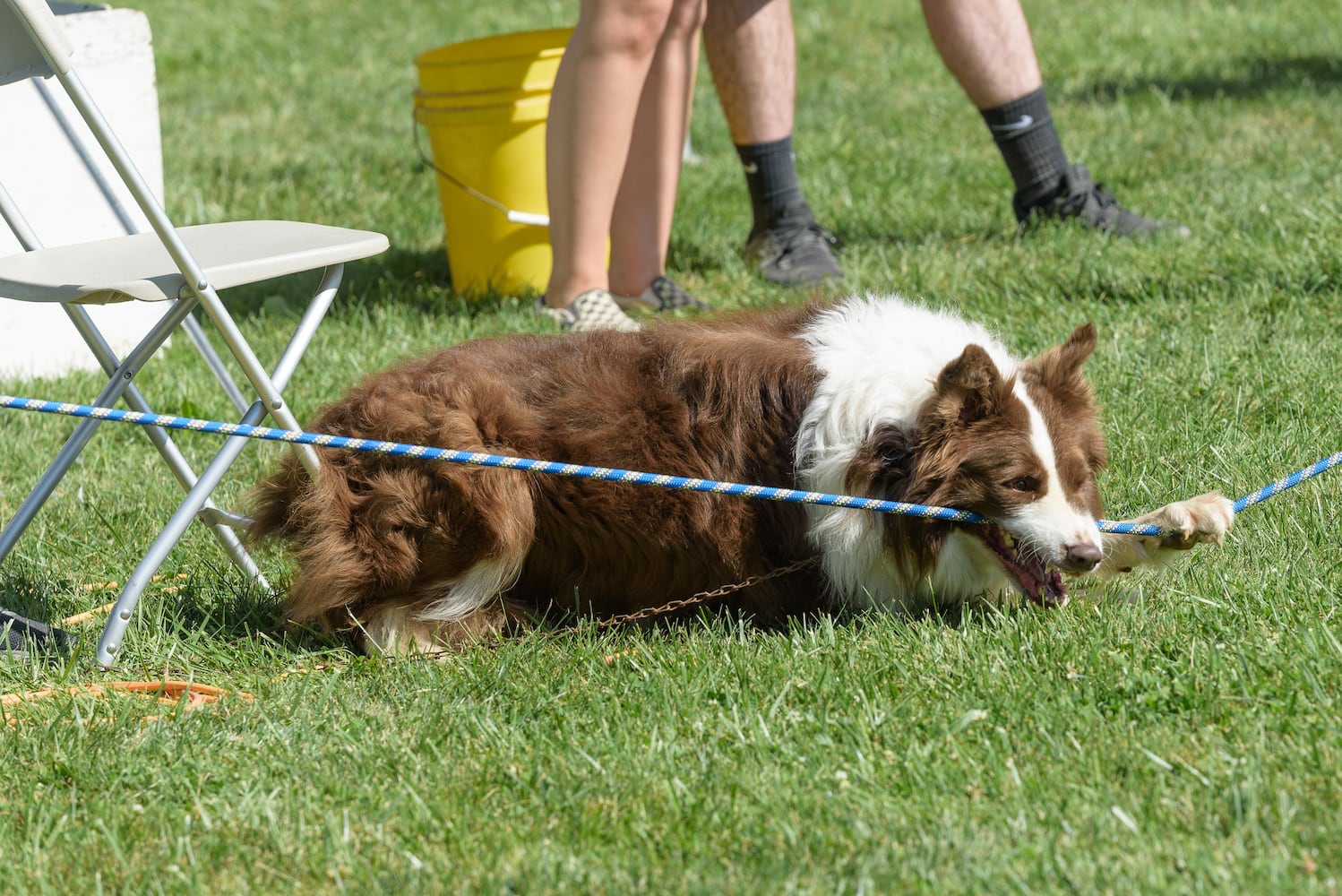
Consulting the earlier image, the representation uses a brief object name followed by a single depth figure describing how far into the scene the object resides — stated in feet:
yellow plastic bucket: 35.86
